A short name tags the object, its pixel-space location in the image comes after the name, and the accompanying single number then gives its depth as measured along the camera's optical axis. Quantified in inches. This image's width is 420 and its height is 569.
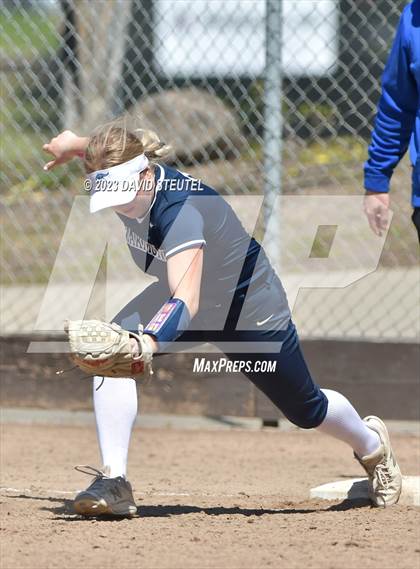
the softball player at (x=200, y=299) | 325.1
